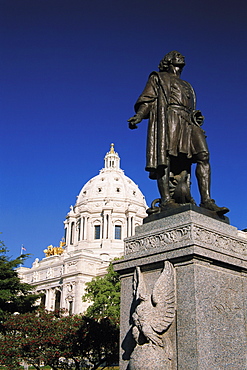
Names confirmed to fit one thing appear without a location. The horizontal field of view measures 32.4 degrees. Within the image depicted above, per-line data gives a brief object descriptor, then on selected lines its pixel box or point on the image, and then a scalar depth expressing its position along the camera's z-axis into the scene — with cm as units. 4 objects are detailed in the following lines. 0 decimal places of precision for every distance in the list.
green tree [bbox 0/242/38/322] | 2944
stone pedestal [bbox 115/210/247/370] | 558
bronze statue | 723
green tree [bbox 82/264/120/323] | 4055
